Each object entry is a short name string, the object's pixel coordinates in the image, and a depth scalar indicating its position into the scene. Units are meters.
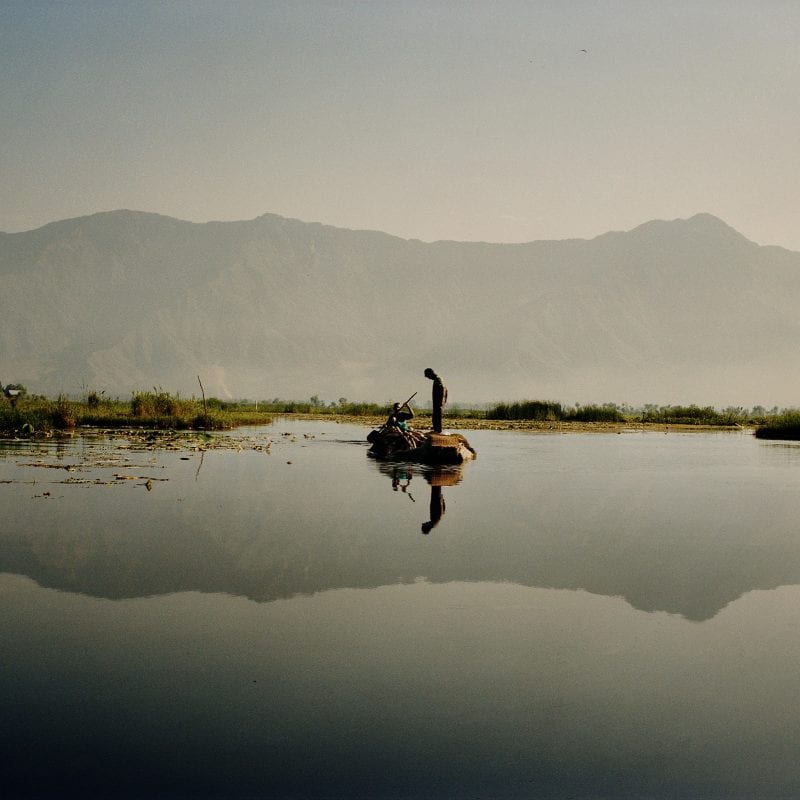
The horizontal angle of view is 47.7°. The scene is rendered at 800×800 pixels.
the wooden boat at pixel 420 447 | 25.38
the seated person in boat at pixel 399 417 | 27.82
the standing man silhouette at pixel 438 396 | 24.84
